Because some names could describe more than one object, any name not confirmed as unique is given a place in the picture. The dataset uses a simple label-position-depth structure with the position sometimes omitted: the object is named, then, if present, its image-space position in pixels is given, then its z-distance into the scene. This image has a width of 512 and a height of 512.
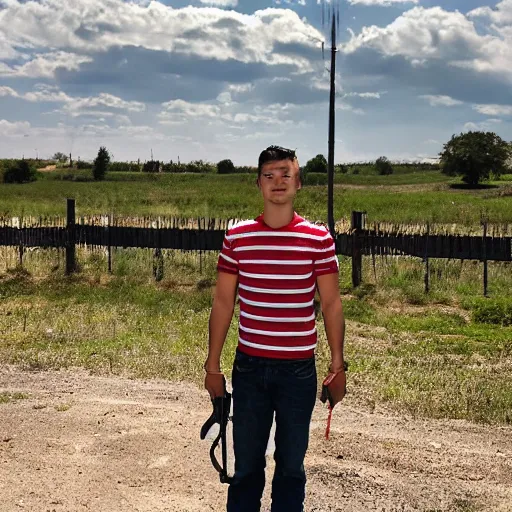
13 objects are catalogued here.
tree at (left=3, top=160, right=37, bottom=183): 63.94
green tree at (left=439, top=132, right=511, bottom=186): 58.50
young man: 2.95
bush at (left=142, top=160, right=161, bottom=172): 87.12
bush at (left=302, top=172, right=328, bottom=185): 63.02
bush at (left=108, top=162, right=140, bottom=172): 89.44
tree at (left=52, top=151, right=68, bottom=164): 104.06
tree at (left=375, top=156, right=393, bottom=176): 87.81
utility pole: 13.52
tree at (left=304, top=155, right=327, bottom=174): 81.19
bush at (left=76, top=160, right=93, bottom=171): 91.08
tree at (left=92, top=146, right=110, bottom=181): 71.50
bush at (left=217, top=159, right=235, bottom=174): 86.12
